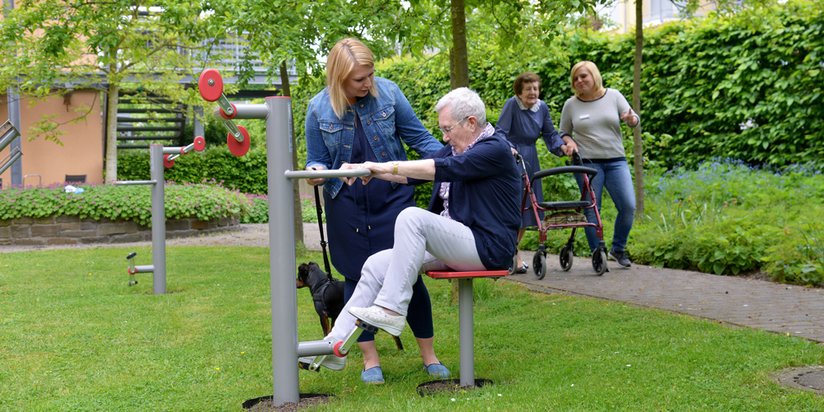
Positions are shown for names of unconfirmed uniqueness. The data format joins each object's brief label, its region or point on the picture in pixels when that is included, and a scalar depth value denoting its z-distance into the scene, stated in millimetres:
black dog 4930
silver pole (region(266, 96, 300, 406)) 3771
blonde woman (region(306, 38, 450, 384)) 4477
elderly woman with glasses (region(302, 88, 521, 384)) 3854
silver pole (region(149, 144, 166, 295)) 7695
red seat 4070
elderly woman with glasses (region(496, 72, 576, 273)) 7980
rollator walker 7605
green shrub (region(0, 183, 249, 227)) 13250
